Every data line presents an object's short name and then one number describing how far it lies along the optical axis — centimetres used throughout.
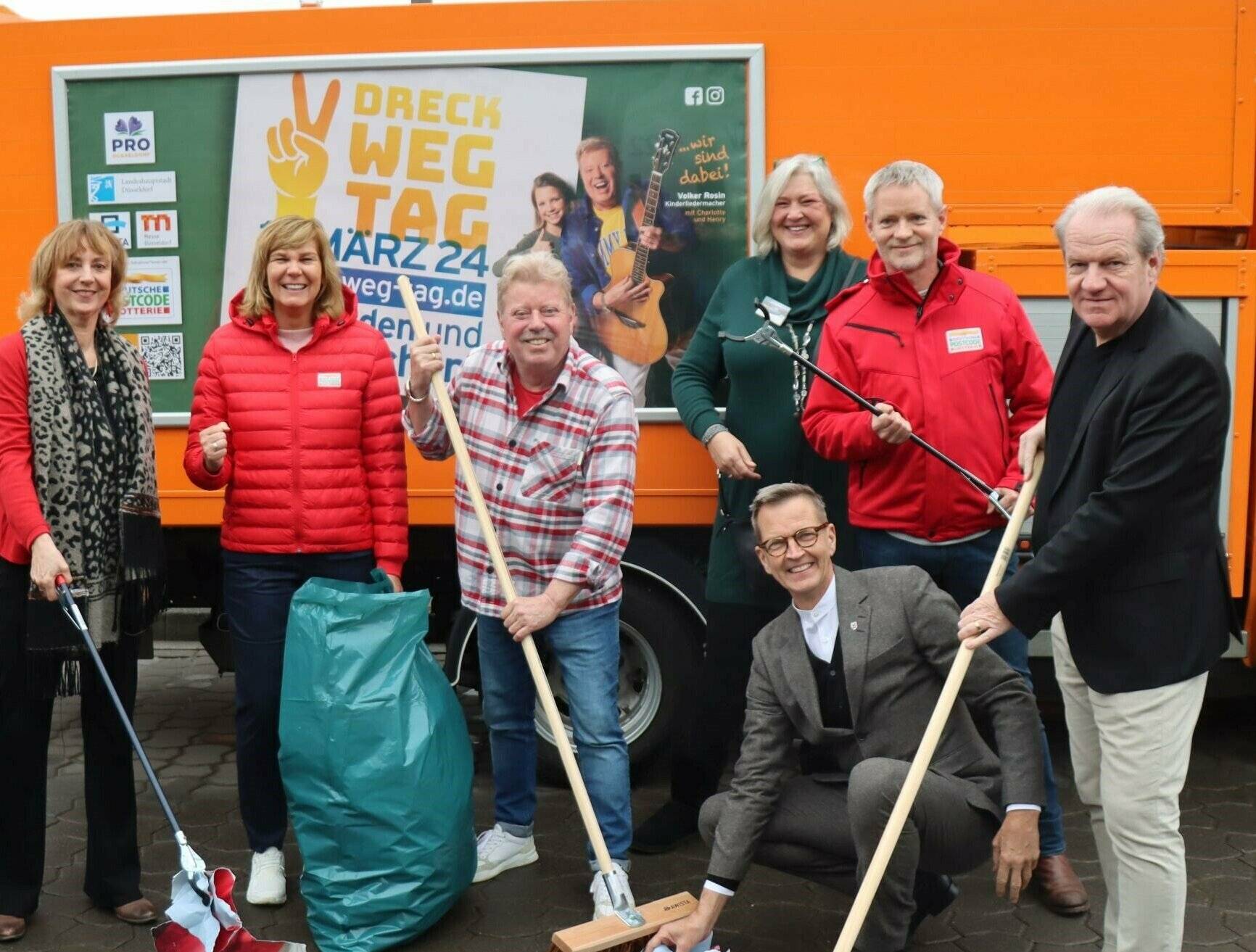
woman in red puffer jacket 364
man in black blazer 263
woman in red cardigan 338
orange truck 412
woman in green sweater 377
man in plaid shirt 346
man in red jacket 353
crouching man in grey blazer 304
